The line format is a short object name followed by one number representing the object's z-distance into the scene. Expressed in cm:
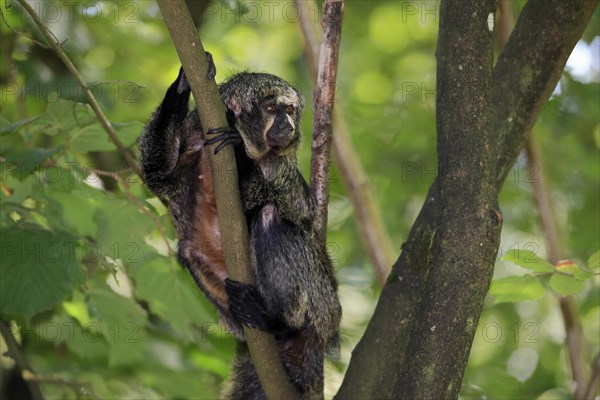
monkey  1030
